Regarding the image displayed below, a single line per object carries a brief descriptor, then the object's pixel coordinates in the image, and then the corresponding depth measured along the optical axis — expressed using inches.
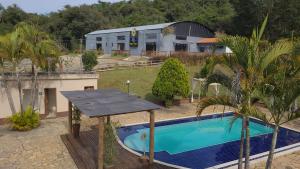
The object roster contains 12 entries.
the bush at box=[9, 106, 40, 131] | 483.8
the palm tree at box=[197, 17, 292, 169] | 230.2
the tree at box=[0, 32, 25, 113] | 459.8
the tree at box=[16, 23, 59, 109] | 471.8
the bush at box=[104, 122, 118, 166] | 335.6
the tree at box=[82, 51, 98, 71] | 970.9
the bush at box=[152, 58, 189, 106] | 650.8
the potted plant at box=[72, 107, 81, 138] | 437.1
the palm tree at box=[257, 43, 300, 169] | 229.1
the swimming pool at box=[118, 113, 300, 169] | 424.2
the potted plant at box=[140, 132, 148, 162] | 369.3
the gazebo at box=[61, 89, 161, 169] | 292.4
